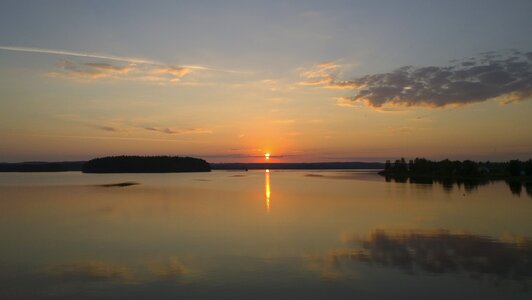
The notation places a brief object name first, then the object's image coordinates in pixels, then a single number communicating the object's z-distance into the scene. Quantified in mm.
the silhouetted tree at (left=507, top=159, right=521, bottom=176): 70750
